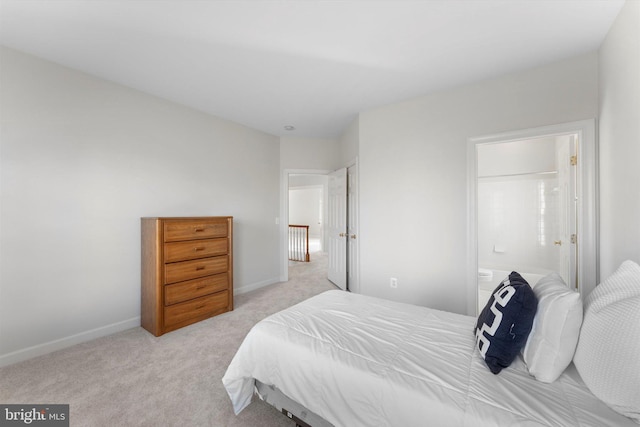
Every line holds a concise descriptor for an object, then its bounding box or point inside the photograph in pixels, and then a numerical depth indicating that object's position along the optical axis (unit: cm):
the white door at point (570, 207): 226
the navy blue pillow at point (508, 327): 111
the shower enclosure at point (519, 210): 411
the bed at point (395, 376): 90
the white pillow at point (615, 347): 83
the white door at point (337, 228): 387
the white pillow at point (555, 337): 103
